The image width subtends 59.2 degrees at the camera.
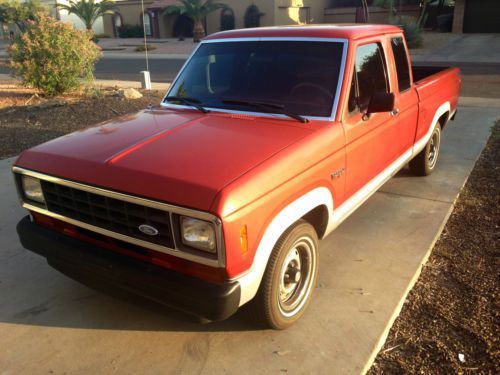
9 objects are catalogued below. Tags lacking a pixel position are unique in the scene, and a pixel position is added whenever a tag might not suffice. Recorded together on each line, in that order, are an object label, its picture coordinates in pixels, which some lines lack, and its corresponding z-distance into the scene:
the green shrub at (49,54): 10.49
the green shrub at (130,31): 41.50
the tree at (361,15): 29.95
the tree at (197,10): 31.52
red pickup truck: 2.41
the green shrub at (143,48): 29.75
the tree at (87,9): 31.22
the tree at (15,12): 38.62
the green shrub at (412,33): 24.05
